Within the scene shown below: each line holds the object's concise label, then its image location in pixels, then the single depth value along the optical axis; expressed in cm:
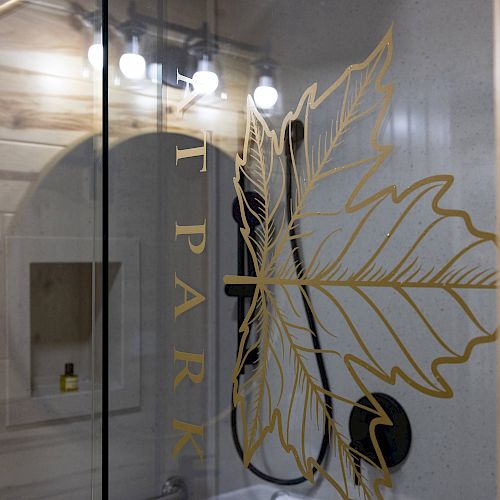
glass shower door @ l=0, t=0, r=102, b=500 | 138
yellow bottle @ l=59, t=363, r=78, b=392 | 139
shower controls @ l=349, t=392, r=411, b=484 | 90
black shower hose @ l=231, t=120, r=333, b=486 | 98
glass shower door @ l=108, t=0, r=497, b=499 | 86
